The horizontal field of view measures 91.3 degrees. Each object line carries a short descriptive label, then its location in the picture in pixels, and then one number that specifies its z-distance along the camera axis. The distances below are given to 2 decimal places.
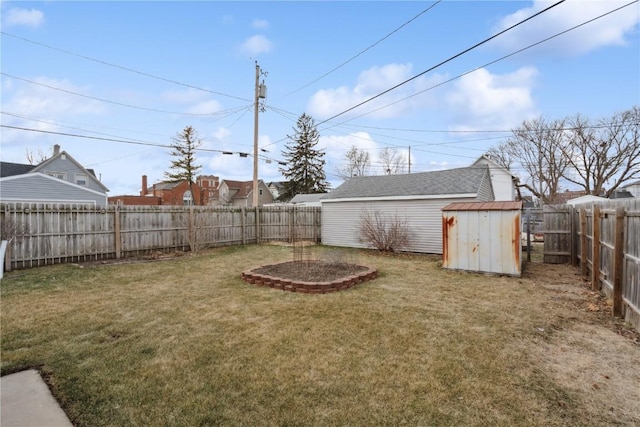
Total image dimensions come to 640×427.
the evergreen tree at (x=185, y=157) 34.12
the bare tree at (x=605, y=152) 25.50
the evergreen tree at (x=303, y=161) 36.88
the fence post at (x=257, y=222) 14.79
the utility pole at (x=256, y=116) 15.47
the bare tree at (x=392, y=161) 40.38
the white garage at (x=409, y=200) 11.38
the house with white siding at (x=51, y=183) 15.98
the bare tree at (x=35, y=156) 30.69
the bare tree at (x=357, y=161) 40.66
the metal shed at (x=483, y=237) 7.32
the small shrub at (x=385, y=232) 11.62
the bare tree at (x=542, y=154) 28.78
